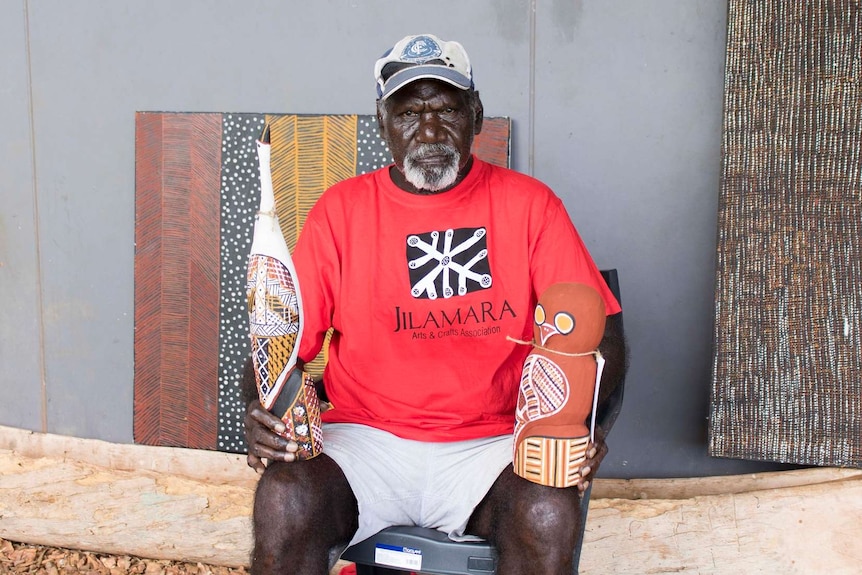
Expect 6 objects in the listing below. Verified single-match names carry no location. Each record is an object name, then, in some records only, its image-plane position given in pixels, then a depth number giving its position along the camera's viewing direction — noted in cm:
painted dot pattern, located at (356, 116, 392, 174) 297
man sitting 198
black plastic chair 187
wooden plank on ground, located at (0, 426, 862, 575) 268
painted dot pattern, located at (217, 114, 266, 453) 307
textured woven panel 263
